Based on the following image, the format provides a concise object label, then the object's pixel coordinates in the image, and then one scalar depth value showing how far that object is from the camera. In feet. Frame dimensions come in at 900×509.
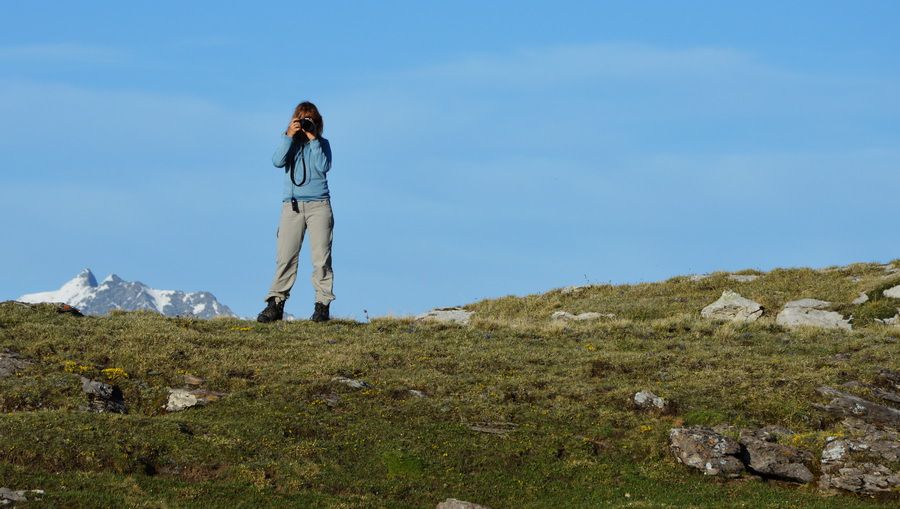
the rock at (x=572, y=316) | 123.75
